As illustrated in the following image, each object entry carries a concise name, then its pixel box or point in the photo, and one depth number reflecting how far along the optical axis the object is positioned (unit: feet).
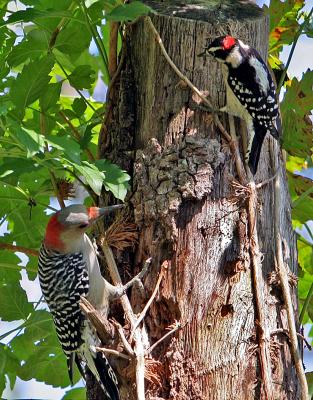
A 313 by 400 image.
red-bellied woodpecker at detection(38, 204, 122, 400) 28.81
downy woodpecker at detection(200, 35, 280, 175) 28.27
